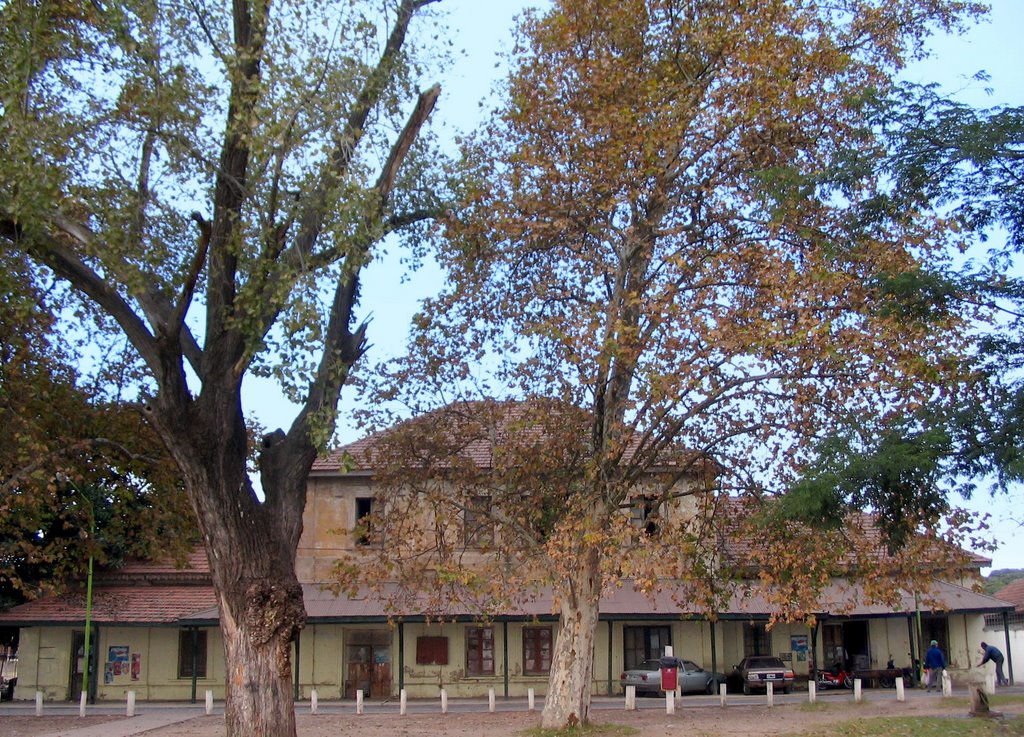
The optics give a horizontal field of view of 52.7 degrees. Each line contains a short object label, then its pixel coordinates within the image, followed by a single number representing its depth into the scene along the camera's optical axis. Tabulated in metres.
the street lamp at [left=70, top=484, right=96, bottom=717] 27.52
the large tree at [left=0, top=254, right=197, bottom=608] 16.75
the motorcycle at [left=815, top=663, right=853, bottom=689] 32.82
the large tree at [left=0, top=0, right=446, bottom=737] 12.73
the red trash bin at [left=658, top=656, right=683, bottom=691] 26.86
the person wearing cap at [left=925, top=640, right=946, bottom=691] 28.56
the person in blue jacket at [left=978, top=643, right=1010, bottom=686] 28.12
